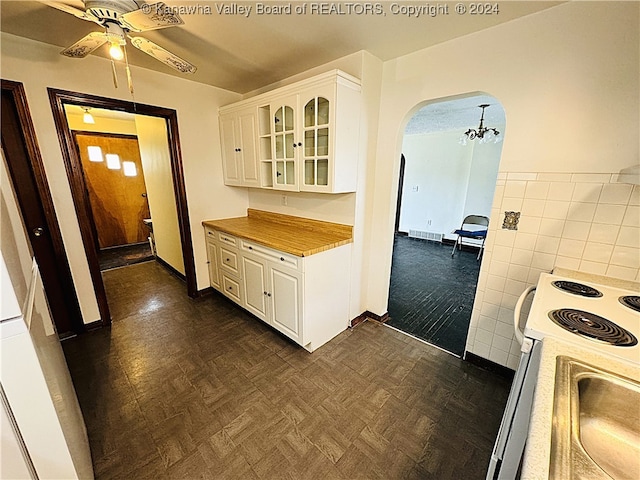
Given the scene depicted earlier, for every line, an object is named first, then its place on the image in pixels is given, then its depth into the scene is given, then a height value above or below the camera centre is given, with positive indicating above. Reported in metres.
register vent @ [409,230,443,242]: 5.64 -1.24
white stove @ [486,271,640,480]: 0.91 -0.55
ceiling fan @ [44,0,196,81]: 1.20 +0.73
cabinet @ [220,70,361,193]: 1.90 +0.34
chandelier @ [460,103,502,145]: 3.87 +0.70
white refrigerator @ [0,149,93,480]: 0.68 -0.60
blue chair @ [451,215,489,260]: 4.63 -0.93
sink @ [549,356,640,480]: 0.67 -0.65
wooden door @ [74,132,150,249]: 4.41 -0.30
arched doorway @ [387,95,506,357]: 2.69 -0.75
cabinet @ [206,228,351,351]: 2.00 -0.92
